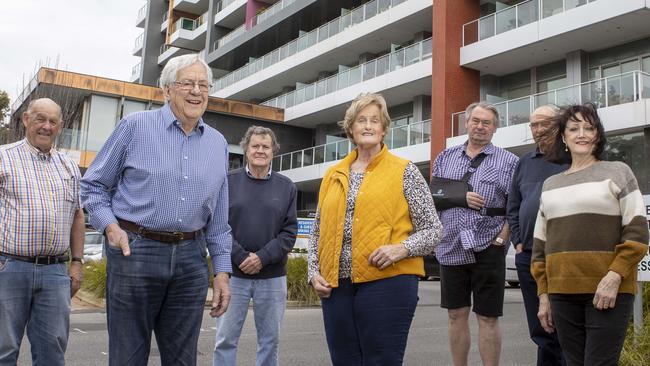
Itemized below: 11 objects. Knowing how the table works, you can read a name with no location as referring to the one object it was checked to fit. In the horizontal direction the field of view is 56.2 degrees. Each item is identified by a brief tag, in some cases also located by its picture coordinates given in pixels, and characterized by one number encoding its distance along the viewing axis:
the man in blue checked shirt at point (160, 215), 3.26
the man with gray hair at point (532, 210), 4.57
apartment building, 19.19
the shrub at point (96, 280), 12.33
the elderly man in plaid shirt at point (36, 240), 4.05
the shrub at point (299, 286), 12.79
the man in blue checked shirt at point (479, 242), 5.02
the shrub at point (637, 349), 5.53
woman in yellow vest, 3.52
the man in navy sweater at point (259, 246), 4.91
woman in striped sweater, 3.47
